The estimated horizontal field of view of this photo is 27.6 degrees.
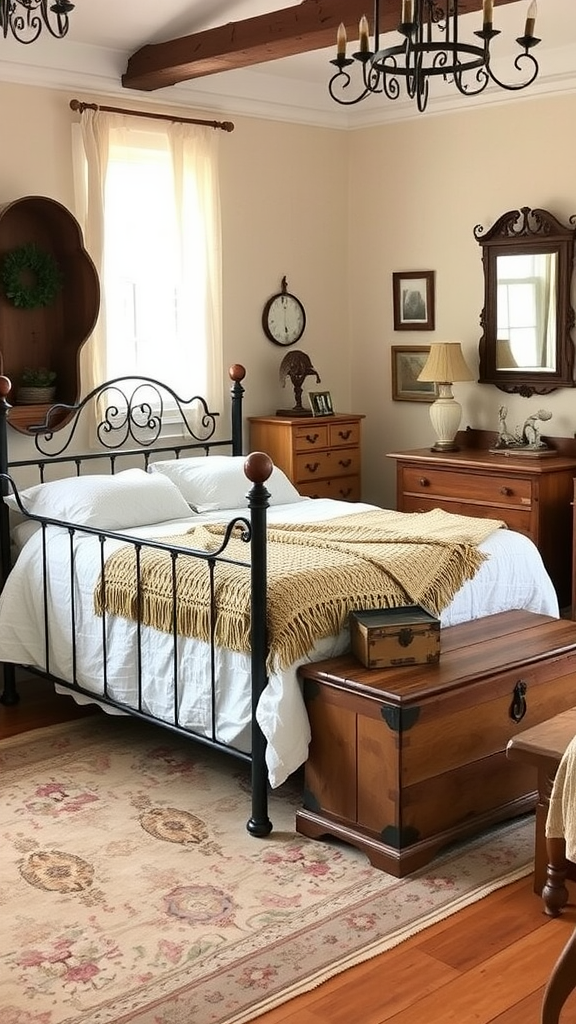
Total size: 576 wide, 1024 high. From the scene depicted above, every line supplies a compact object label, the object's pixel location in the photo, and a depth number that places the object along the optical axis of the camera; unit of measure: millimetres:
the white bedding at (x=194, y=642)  3375
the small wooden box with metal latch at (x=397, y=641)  3389
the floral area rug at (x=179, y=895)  2662
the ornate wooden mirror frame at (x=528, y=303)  5590
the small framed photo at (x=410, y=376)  6266
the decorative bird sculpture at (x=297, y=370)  6074
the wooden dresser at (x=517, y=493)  5363
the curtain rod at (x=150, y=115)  5098
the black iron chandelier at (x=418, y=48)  2875
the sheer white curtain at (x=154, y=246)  5246
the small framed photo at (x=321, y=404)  6012
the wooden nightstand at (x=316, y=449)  5875
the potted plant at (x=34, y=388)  5055
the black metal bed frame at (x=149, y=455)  3338
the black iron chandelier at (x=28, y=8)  2803
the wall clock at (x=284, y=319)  6133
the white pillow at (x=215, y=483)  4992
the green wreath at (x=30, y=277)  4914
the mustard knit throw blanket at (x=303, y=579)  3482
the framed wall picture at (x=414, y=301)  6199
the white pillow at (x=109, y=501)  4488
